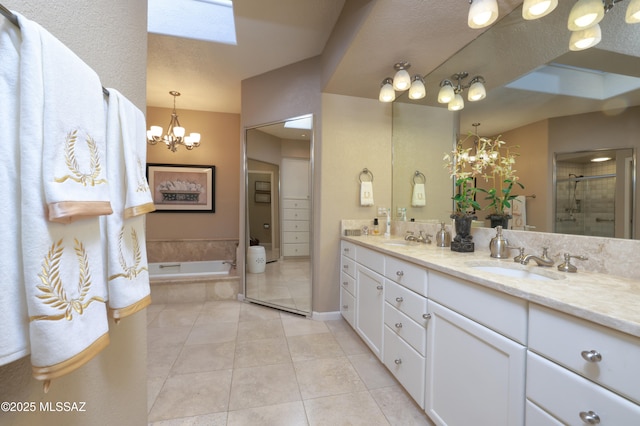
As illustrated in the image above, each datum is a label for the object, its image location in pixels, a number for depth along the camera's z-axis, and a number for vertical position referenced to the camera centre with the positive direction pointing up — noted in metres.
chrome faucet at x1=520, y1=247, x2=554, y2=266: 1.17 -0.23
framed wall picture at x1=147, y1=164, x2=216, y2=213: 3.80 +0.36
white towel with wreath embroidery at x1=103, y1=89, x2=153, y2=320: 0.70 -0.02
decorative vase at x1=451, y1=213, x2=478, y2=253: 1.62 -0.15
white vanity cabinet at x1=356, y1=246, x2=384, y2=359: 1.75 -0.66
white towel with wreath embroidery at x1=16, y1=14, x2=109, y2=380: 0.45 -0.10
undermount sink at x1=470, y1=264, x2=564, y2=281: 1.06 -0.29
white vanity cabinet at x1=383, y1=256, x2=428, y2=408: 1.30 -0.66
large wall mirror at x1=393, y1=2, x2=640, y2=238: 1.03 +0.53
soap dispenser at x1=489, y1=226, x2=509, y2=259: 1.41 -0.20
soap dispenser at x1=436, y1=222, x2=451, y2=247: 1.85 -0.20
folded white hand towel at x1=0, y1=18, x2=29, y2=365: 0.43 -0.01
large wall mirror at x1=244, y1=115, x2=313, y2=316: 2.69 -0.04
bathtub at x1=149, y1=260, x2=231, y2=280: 3.63 -0.87
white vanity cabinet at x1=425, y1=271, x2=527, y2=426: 0.84 -0.57
